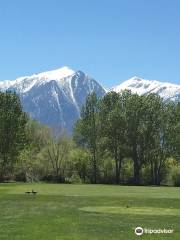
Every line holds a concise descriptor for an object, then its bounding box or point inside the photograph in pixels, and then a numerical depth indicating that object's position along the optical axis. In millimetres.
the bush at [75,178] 123956
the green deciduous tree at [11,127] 110438
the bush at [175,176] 118812
